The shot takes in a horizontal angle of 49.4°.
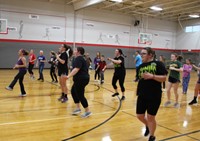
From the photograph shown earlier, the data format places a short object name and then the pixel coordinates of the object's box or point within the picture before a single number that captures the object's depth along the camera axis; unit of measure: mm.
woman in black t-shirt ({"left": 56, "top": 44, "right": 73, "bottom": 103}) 6690
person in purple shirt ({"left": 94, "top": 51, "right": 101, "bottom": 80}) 12062
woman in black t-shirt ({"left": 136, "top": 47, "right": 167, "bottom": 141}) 3562
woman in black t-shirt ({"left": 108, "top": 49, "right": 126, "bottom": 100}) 7212
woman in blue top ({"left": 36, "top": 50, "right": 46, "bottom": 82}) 11859
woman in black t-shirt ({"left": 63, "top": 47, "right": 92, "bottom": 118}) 5168
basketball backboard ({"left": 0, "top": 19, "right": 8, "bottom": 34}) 15817
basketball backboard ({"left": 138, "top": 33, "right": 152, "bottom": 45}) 23219
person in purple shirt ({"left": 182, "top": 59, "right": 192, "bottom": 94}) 9463
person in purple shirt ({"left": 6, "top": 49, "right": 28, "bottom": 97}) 7379
